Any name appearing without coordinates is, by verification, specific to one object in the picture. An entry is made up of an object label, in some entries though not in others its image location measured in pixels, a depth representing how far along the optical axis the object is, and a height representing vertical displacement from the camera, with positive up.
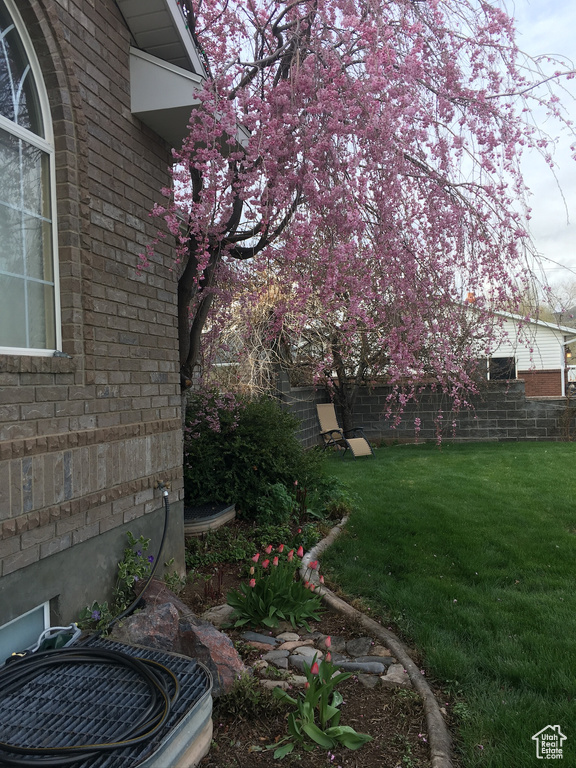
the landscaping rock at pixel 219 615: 3.48 -1.51
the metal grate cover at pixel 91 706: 1.92 -1.25
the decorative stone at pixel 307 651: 3.08 -1.55
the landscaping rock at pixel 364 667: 2.93 -1.55
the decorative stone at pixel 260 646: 3.16 -1.54
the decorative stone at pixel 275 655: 3.06 -1.54
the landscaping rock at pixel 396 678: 2.80 -1.56
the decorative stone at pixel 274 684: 2.74 -1.53
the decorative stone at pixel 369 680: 2.81 -1.56
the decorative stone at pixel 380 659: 3.02 -1.56
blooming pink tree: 3.31 +1.44
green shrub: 5.50 -0.80
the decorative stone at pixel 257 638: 3.26 -1.54
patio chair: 10.29 -1.18
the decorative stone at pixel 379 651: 3.14 -1.57
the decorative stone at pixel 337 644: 3.21 -1.58
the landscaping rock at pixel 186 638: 2.63 -1.28
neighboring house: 18.16 +0.40
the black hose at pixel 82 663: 1.82 -1.22
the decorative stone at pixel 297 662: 2.96 -1.54
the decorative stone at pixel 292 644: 3.20 -1.56
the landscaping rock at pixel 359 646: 3.16 -1.56
